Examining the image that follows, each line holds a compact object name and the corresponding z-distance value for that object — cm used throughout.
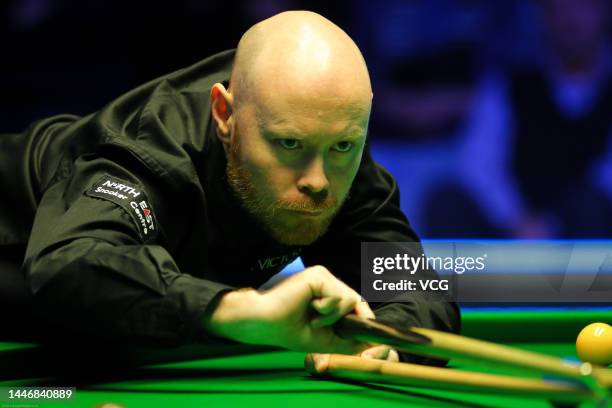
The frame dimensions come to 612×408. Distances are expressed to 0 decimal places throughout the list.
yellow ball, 619
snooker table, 506
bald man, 513
